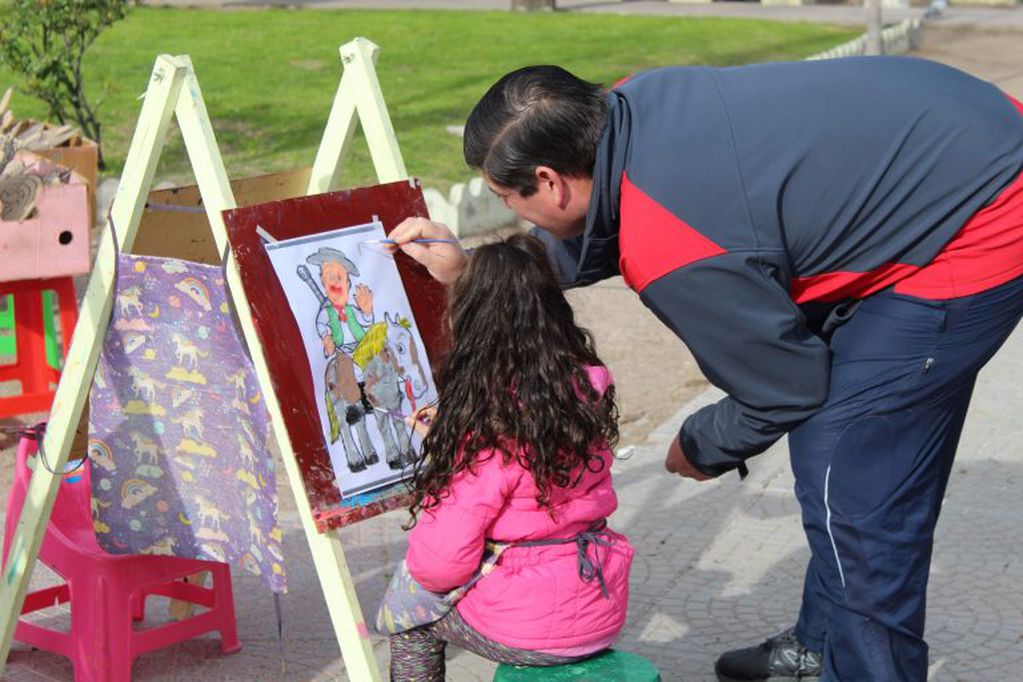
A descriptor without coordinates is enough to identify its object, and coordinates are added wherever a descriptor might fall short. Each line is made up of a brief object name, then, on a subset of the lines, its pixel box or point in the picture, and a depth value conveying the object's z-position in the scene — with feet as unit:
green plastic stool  10.12
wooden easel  11.27
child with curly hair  10.12
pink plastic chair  12.57
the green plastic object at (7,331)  20.78
